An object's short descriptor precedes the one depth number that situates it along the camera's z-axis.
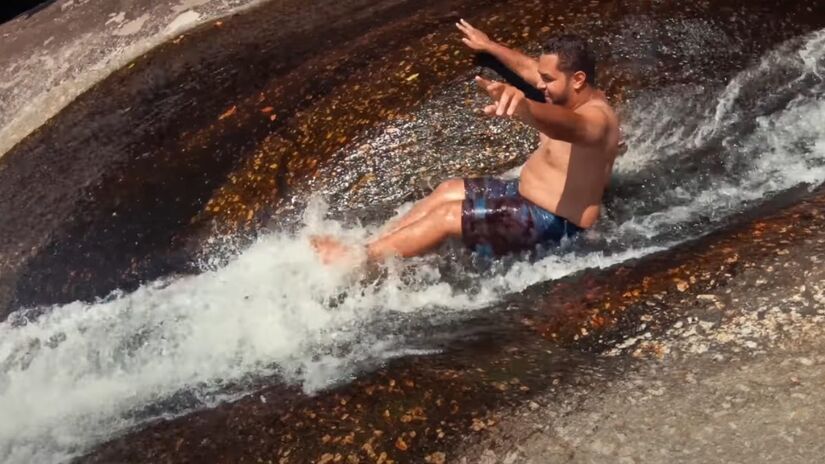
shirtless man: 3.66
